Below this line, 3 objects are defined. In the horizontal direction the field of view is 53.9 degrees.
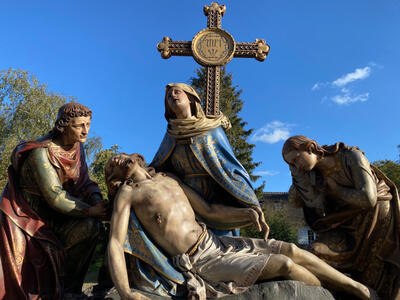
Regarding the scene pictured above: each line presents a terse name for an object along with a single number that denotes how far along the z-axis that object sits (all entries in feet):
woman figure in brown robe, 12.43
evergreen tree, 71.26
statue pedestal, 10.05
